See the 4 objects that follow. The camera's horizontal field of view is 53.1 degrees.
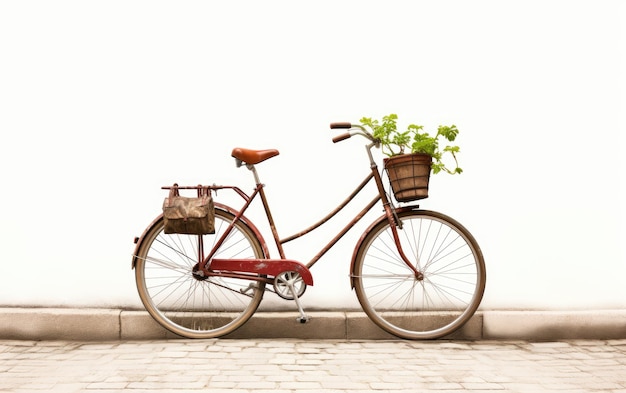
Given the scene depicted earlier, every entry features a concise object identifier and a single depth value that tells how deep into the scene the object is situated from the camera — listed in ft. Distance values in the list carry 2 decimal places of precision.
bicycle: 16.02
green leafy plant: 15.36
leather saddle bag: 15.56
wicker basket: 15.06
